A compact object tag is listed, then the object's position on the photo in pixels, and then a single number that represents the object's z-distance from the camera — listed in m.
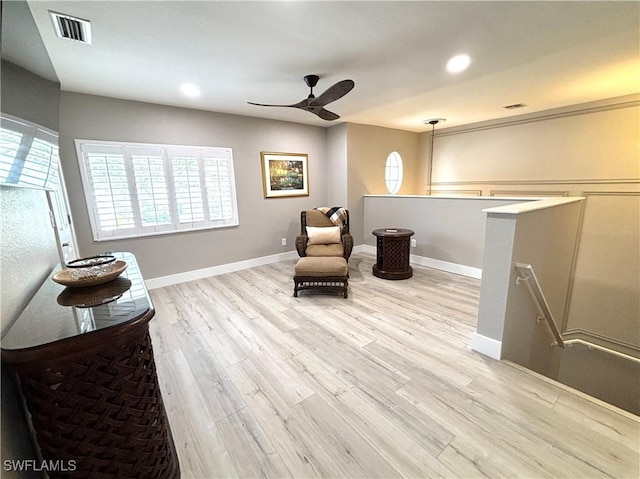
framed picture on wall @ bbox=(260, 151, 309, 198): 4.42
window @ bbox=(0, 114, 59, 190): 0.87
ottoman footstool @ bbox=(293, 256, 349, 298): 3.19
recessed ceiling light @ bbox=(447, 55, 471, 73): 2.34
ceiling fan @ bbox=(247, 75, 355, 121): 2.20
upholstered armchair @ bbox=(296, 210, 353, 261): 3.76
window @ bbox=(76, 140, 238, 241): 3.14
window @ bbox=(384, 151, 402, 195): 5.77
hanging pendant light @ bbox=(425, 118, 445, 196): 4.70
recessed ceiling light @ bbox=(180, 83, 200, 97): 2.80
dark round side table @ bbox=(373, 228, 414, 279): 3.74
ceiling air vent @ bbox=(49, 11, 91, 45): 1.65
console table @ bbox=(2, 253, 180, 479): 0.84
